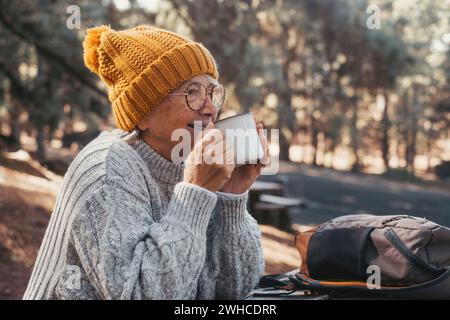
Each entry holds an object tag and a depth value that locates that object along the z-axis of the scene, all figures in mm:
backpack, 1763
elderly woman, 1519
